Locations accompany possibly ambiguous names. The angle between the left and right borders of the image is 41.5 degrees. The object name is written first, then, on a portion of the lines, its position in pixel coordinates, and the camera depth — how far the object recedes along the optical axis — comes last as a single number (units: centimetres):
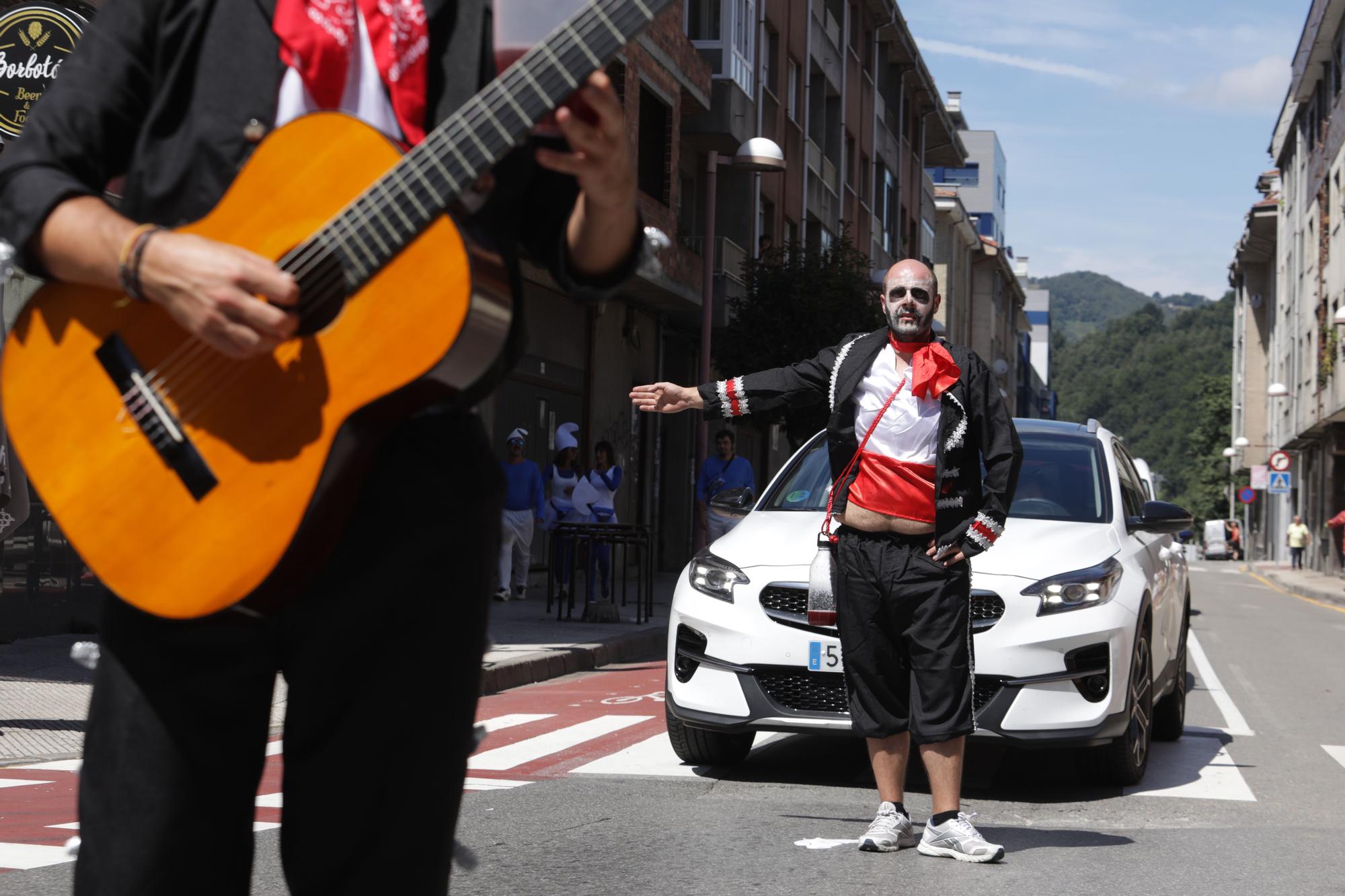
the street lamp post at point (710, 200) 2255
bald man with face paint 602
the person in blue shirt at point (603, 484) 1941
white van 7925
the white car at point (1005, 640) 730
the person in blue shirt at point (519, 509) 1881
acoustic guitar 204
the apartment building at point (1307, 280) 4969
